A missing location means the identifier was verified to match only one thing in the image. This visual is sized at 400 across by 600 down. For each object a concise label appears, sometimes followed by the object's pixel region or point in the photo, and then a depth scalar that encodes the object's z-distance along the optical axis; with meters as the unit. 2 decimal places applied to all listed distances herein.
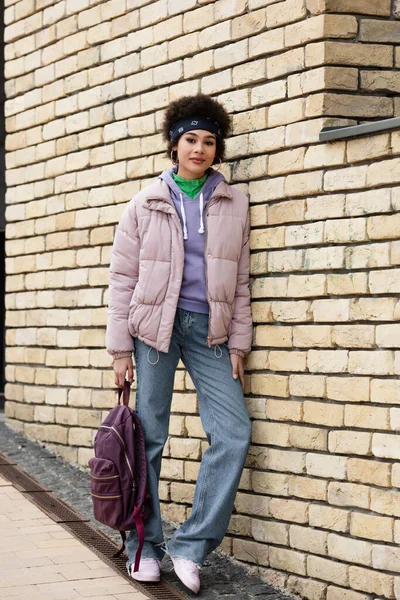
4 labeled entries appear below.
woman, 7.24
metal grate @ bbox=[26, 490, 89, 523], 8.38
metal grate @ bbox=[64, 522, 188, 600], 7.07
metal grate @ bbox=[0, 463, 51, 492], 9.01
